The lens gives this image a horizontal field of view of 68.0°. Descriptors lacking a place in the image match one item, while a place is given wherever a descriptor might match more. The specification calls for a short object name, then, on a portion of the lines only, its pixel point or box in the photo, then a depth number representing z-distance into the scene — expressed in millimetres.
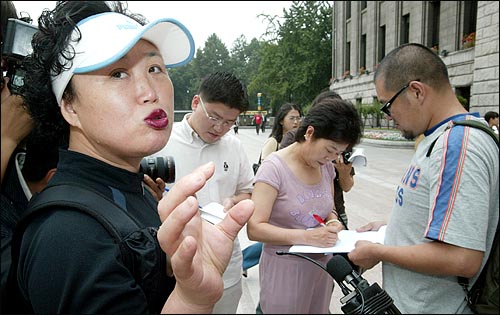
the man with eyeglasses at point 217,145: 2467
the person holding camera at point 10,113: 760
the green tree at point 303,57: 23266
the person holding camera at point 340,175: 3043
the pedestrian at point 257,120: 22016
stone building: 11695
